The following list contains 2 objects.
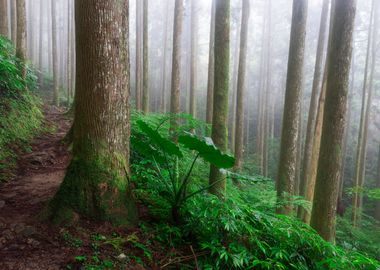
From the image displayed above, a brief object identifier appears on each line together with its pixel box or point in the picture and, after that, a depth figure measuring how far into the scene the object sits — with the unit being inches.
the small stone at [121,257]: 109.0
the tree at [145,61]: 457.1
